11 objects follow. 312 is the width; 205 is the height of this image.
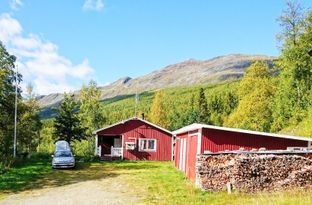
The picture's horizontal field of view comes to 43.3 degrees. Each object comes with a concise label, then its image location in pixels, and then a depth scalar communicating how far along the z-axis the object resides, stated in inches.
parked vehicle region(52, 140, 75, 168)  1132.5
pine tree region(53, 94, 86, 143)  1798.7
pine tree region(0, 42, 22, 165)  1421.0
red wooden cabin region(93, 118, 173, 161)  1540.4
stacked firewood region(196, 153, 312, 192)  622.8
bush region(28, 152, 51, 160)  1560.0
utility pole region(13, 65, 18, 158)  1356.3
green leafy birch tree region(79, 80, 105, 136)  2239.2
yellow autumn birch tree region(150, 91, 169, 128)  3056.1
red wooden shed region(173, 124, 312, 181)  774.5
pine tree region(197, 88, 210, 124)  3262.8
